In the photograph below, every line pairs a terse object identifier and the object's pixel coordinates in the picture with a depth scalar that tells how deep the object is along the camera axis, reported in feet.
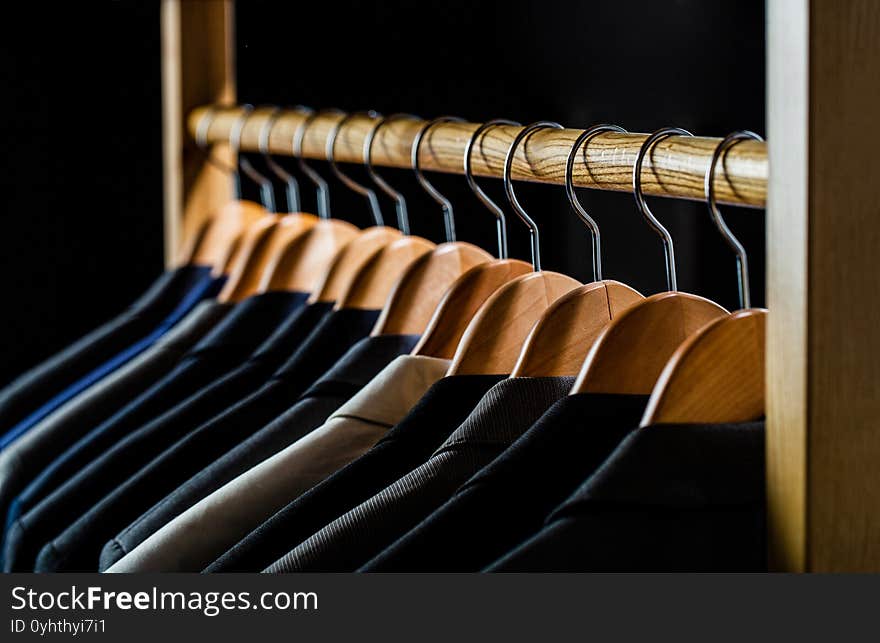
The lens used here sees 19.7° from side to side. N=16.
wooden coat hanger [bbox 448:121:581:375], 3.44
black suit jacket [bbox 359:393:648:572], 3.09
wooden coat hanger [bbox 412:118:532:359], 3.58
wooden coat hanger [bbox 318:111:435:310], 3.87
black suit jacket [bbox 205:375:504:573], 3.31
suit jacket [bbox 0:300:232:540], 3.98
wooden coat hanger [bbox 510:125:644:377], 3.33
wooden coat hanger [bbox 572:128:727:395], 3.20
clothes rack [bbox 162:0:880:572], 2.99
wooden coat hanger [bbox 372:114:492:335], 3.73
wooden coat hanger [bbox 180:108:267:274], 4.62
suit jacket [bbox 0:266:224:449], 4.20
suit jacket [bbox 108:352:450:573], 3.45
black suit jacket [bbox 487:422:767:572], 3.00
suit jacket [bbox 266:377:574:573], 3.19
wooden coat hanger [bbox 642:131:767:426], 3.09
